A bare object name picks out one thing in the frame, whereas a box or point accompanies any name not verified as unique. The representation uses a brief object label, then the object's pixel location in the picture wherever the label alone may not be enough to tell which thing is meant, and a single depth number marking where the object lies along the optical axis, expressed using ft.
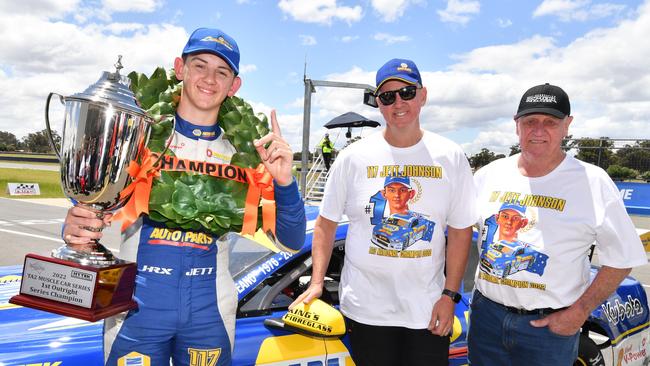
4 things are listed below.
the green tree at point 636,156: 43.83
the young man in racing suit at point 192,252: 5.67
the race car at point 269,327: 6.33
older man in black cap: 6.77
